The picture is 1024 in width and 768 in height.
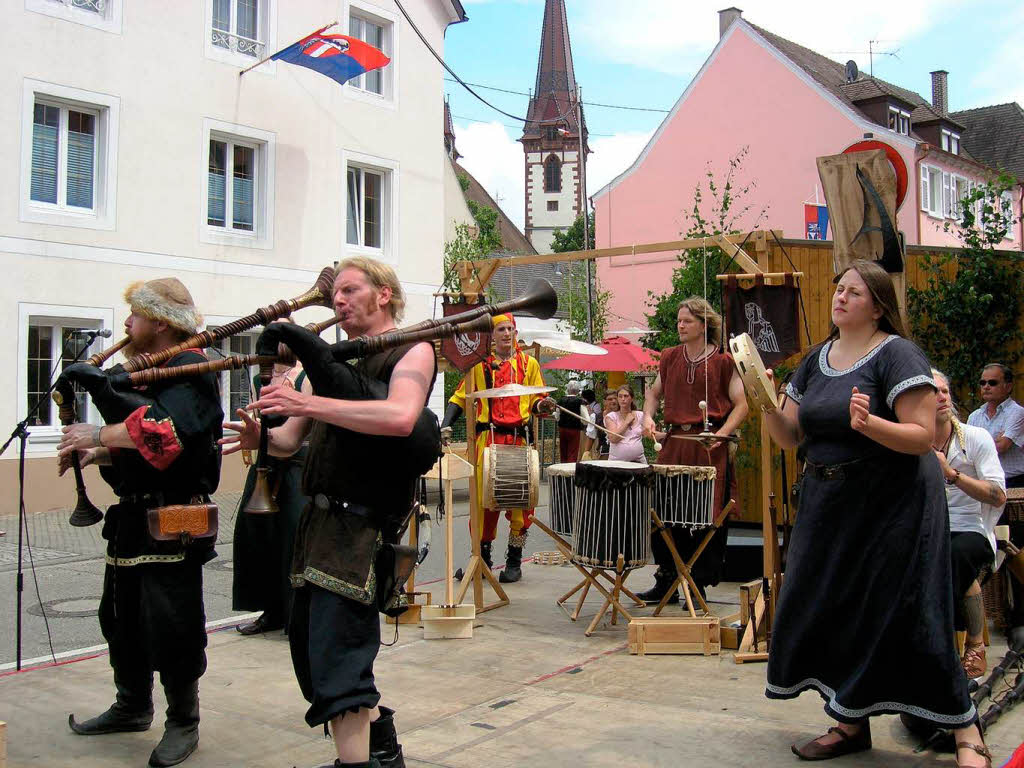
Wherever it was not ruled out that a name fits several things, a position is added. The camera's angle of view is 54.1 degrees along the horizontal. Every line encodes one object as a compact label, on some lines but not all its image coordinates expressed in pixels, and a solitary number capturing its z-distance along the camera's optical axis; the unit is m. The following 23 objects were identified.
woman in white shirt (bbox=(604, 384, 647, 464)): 11.04
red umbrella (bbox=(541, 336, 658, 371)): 14.03
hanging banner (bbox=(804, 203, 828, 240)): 19.45
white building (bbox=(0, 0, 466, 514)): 13.39
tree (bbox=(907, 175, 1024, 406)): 8.94
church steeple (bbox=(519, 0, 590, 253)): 80.25
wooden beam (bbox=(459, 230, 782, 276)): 6.42
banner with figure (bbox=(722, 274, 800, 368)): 6.12
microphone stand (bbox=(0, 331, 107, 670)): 4.18
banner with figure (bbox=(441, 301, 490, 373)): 6.71
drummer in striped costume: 7.21
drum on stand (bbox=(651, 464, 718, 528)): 6.23
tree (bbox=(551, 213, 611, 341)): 26.95
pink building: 27.30
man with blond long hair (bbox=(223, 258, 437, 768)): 3.21
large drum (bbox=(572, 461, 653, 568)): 6.11
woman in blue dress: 3.66
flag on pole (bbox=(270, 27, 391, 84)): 15.25
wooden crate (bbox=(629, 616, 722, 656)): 5.71
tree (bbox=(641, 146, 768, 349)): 9.87
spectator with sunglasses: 6.77
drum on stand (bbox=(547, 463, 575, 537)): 6.66
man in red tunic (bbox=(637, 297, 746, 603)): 6.45
